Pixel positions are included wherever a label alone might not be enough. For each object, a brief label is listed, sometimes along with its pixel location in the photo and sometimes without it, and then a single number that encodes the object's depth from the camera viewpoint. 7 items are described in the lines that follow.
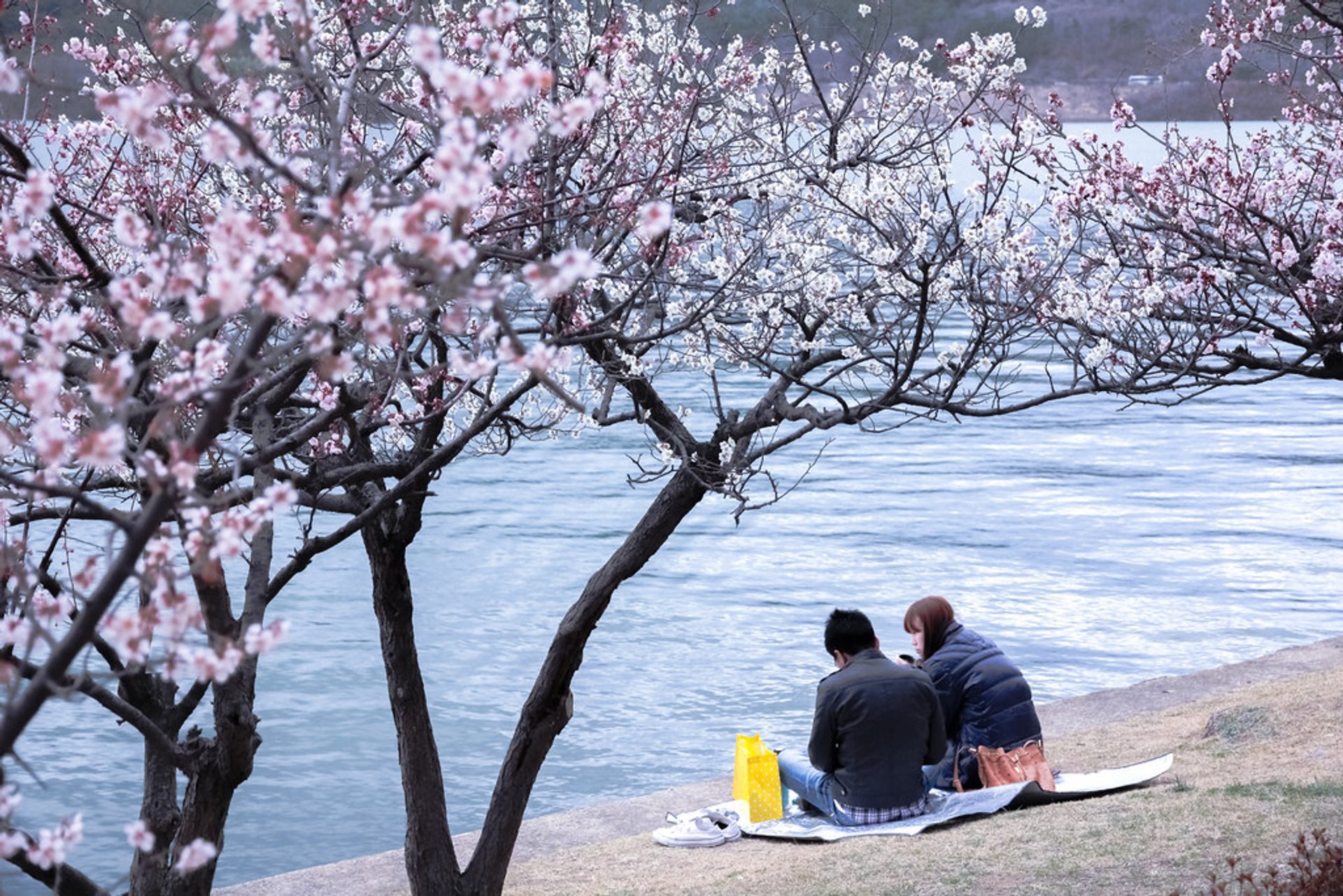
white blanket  13.92
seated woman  14.13
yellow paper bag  15.49
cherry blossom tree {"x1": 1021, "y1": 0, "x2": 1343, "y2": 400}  11.77
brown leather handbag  14.31
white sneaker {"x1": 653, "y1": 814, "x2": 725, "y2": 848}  15.84
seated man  13.47
